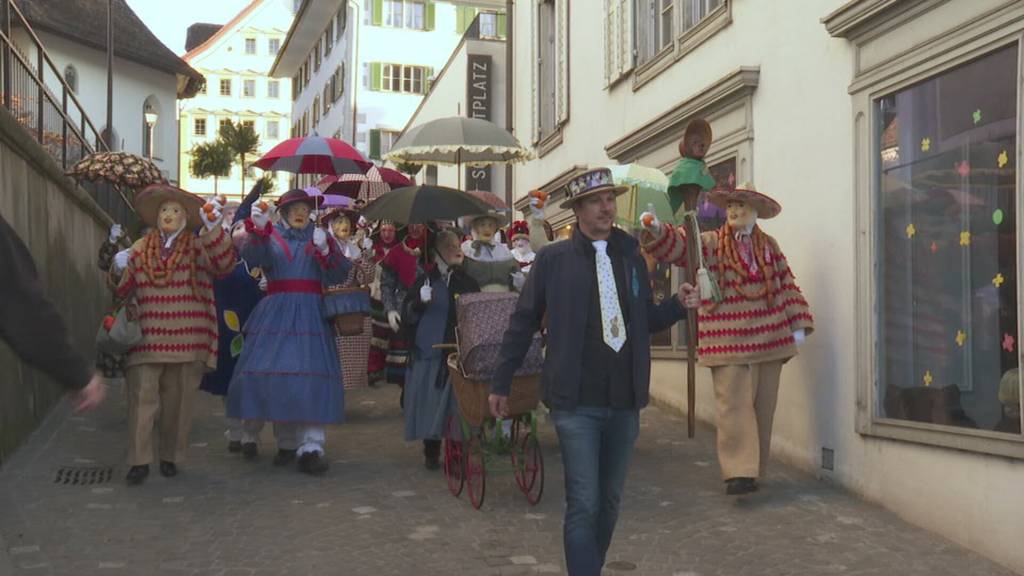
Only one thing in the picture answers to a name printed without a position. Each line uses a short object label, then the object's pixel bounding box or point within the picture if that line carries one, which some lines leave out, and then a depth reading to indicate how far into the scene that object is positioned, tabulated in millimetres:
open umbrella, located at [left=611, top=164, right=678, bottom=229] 9156
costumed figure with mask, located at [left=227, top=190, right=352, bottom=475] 8117
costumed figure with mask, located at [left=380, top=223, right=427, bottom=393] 8405
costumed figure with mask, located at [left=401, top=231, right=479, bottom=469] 8117
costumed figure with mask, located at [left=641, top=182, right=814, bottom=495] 7395
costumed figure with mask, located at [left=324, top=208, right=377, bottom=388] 8352
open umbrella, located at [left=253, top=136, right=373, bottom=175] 10664
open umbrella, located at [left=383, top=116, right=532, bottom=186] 10977
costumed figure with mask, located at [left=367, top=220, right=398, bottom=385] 9055
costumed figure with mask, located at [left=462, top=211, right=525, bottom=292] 8477
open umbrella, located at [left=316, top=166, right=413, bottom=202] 14164
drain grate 7742
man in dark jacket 4793
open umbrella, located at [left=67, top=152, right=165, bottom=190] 10453
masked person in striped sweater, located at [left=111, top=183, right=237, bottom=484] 7750
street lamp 27814
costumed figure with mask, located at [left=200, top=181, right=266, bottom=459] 9086
